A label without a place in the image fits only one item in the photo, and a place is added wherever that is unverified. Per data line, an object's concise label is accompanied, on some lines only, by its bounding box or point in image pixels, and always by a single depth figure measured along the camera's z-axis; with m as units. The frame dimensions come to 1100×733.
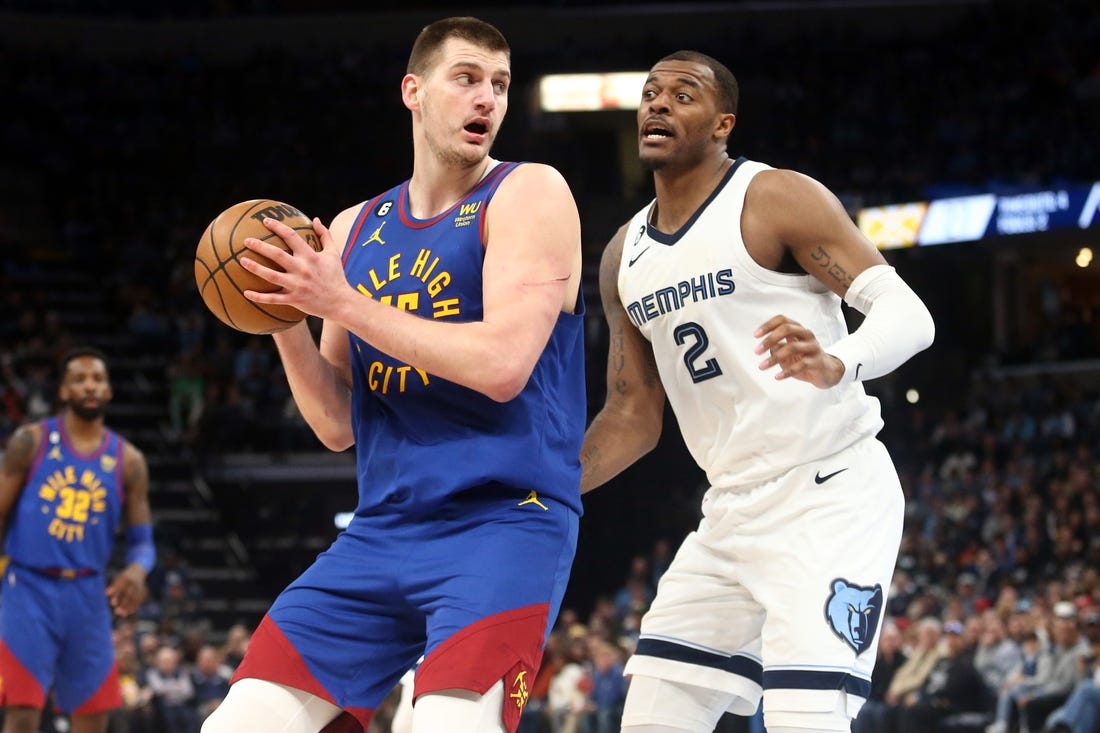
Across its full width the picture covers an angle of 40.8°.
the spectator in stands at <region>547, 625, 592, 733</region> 11.56
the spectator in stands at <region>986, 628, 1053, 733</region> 10.73
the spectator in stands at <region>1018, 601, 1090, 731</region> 10.46
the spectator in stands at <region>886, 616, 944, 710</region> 11.30
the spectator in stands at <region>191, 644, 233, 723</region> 11.70
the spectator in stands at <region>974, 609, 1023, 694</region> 11.22
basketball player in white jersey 4.12
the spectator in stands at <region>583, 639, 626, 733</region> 11.27
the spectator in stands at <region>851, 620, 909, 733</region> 11.05
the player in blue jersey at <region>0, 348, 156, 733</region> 7.65
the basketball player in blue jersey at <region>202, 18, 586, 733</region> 3.16
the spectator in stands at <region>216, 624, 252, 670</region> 12.50
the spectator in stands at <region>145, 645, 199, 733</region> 11.16
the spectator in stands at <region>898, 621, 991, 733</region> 10.84
